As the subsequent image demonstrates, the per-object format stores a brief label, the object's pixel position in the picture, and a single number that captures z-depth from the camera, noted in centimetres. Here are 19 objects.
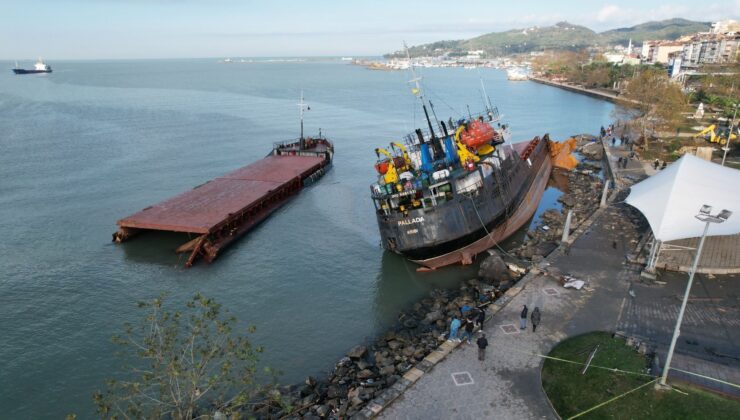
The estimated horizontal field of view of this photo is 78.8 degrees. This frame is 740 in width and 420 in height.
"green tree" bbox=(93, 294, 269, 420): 1245
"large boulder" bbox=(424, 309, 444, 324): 2451
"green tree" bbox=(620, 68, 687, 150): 5769
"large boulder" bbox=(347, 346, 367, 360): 2184
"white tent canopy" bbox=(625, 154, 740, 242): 2192
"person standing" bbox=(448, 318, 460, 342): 1980
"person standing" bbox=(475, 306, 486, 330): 2088
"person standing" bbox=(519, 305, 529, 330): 2031
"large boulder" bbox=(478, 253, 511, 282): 2861
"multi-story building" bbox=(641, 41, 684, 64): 18800
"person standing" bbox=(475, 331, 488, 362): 1839
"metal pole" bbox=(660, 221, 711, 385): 1492
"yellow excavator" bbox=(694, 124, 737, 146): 5538
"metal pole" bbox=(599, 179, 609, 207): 3766
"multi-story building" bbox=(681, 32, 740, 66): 13971
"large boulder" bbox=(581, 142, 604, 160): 6222
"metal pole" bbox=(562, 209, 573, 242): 3033
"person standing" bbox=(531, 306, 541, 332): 2036
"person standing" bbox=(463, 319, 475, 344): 1967
